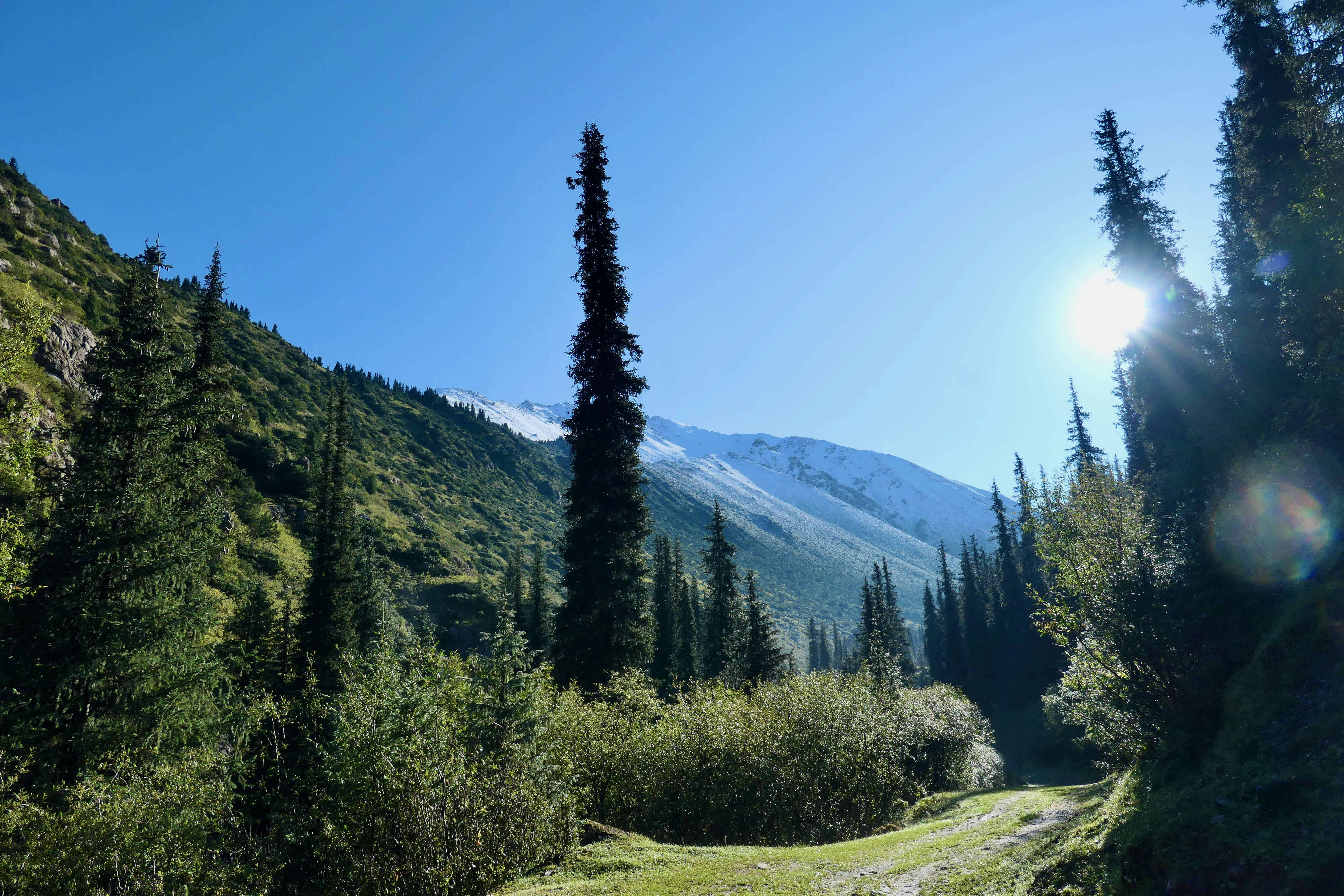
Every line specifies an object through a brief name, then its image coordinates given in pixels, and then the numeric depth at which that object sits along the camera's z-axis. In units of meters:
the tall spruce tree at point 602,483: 23.23
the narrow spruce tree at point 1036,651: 57.81
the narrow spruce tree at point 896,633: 67.62
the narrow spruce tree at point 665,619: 49.81
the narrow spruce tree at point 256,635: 28.38
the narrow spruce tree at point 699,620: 60.53
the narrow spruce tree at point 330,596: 30.06
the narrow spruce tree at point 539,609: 53.53
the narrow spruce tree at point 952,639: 71.62
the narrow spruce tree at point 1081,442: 49.28
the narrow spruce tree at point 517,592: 59.22
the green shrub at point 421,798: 10.14
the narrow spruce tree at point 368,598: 37.31
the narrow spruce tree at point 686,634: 53.19
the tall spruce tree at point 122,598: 14.66
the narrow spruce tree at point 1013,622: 62.75
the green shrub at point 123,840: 9.88
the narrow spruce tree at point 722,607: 46.03
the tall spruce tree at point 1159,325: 25.81
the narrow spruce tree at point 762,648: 40.44
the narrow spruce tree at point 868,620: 60.81
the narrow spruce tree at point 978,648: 66.12
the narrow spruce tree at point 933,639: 85.94
